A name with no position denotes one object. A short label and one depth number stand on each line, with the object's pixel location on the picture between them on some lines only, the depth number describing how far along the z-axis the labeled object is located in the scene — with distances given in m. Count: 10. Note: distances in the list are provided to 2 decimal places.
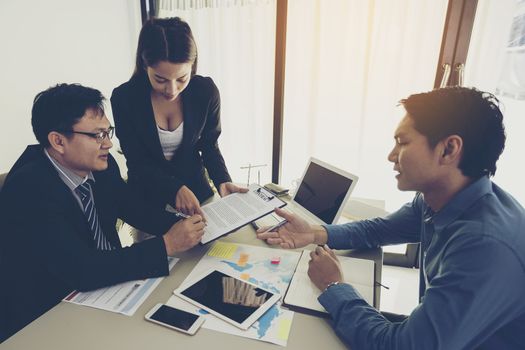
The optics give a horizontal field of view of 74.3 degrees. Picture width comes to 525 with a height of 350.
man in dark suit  1.04
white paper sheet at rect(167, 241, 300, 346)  0.90
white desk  0.86
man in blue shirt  0.76
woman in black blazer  1.38
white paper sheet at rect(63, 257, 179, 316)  0.98
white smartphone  0.91
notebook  1.00
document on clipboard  1.30
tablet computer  0.95
